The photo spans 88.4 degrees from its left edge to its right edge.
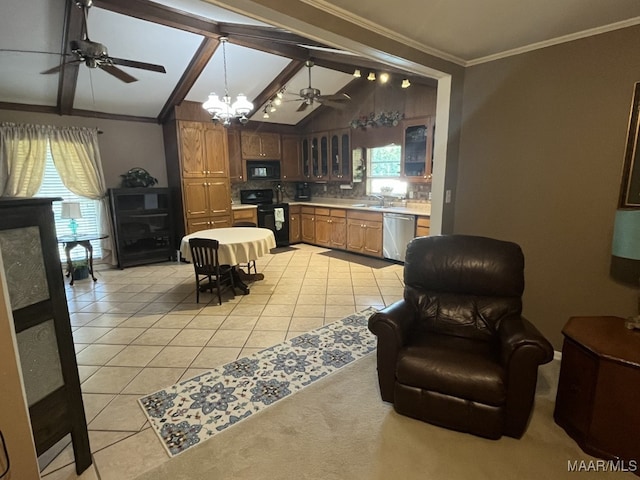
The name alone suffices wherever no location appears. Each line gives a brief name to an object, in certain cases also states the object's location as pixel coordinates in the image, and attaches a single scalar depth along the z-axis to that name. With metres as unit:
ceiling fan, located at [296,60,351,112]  4.23
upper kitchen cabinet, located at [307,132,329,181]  6.80
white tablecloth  3.74
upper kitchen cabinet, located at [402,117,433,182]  4.96
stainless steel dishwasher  5.04
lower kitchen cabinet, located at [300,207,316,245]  6.85
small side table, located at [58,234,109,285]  4.73
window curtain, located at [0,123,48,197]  4.48
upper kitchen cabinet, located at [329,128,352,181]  6.36
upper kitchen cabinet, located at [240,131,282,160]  6.62
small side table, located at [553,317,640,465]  1.62
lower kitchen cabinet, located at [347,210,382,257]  5.58
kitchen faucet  6.05
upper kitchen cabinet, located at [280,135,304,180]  7.13
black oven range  6.61
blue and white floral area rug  2.00
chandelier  3.94
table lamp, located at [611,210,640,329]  1.81
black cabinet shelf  5.40
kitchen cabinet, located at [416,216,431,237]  4.83
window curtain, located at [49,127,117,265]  4.89
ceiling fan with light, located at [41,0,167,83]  2.70
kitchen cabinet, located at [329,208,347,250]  6.16
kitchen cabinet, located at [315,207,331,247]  6.48
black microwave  6.76
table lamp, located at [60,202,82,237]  4.64
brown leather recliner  1.77
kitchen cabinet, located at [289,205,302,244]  7.02
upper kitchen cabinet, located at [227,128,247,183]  6.44
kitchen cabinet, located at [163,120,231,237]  5.63
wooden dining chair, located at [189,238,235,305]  3.65
